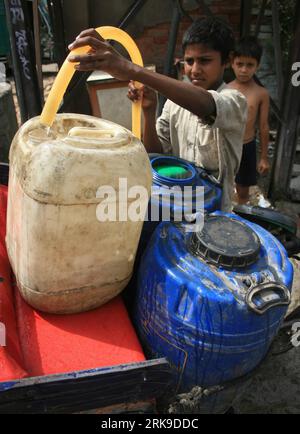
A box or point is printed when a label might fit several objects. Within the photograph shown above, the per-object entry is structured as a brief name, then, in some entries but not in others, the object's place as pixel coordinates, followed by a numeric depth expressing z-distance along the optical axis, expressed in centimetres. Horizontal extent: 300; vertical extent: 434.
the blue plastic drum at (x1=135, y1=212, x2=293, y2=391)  115
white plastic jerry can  107
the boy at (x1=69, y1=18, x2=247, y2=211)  130
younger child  323
